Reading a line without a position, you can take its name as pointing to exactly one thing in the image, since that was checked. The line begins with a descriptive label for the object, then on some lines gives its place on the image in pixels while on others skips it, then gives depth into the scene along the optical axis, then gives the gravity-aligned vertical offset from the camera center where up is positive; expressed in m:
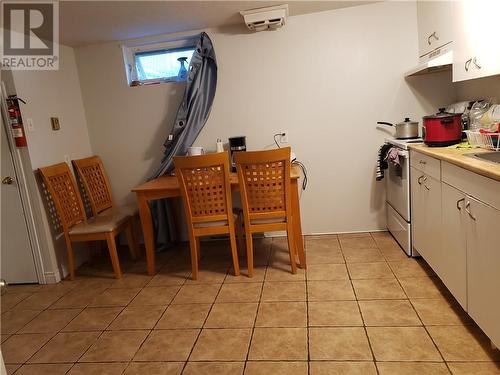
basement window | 3.50 +0.72
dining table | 2.73 -0.54
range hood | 2.45 +0.31
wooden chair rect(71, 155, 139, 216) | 3.31 -0.43
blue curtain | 3.30 +0.23
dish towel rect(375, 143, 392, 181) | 2.98 -0.40
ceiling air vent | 2.94 +0.89
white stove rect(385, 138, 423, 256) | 2.70 -0.71
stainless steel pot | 2.98 -0.17
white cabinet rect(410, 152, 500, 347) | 1.52 -0.68
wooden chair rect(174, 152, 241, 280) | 2.55 -0.50
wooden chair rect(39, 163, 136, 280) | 2.89 -0.68
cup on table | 3.25 -0.19
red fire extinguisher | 2.74 +0.21
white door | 2.85 -0.71
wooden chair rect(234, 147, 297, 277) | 2.53 -0.51
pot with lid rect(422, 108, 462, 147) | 2.34 -0.16
